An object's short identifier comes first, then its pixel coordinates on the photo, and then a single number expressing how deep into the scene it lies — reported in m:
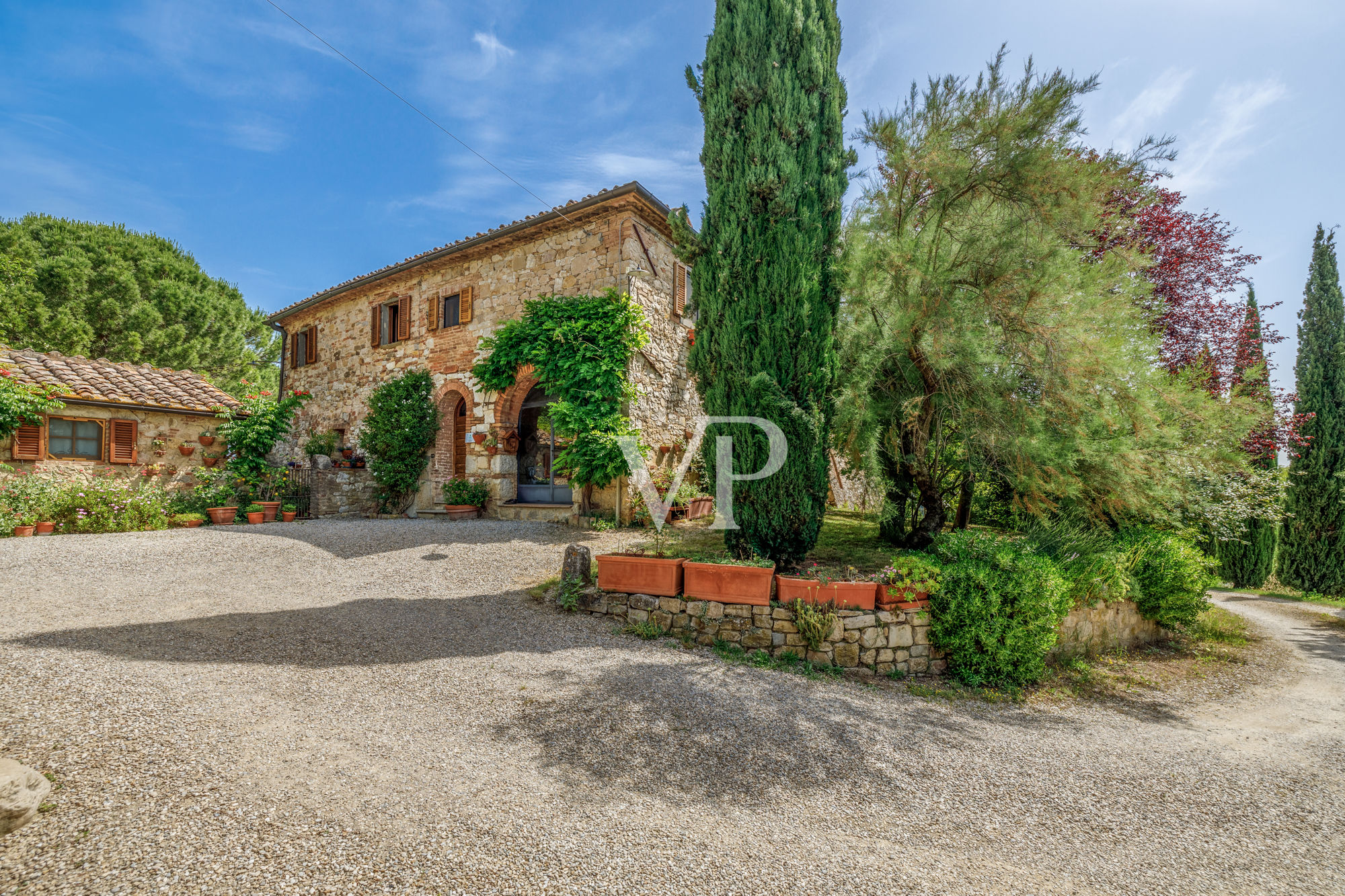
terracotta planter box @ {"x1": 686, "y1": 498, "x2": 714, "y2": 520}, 9.38
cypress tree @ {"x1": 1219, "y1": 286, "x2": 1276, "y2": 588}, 8.90
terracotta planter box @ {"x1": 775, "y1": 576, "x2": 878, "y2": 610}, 4.37
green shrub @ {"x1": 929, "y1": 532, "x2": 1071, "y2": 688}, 4.20
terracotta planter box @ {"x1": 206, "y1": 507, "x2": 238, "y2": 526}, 9.49
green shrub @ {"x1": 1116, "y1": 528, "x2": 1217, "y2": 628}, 5.55
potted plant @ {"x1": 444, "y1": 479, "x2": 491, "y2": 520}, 10.39
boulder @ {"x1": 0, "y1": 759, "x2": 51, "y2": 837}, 1.90
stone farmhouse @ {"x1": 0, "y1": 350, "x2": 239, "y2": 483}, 8.68
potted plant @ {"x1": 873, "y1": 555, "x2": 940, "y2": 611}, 4.34
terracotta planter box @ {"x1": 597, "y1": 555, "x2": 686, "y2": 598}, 4.79
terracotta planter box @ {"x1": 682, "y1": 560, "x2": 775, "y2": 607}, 4.49
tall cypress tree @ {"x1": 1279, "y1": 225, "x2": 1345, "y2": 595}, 9.34
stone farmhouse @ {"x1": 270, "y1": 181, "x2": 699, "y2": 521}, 9.60
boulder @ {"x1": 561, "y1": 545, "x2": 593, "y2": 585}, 5.27
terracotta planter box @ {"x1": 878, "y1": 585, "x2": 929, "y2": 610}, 4.38
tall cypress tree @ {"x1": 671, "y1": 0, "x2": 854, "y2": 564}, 5.18
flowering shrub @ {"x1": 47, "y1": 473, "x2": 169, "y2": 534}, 8.08
